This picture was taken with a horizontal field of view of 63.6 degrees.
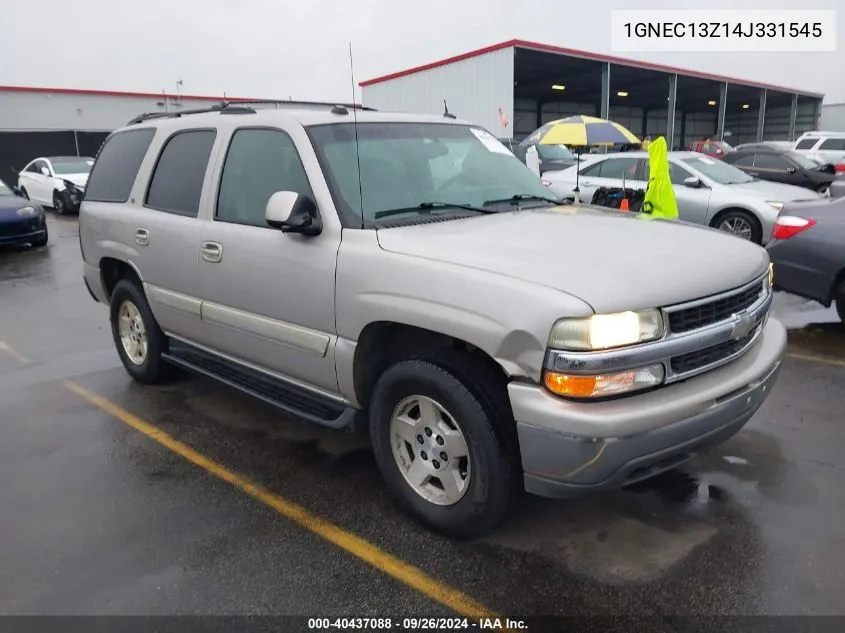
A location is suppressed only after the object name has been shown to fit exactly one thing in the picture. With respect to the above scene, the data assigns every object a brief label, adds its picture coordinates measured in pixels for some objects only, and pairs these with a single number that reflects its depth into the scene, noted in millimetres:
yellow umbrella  9781
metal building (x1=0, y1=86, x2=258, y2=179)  27500
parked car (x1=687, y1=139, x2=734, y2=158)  24488
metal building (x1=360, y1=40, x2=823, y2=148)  24203
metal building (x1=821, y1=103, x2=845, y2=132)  46562
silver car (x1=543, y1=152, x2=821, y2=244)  10070
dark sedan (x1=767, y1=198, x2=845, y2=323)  5977
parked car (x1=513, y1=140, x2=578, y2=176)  17578
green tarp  9344
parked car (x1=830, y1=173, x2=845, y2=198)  9759
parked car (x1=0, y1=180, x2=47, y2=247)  11906
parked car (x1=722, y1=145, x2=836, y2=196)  16328
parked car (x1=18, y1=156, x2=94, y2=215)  17734
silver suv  2574
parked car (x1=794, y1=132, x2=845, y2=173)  21188
